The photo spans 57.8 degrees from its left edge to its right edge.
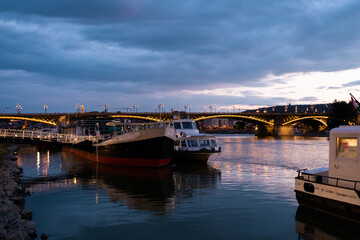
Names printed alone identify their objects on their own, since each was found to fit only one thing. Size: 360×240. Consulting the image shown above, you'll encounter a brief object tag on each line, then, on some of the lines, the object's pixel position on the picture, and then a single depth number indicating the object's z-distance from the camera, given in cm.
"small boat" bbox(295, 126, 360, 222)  1346
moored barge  2909
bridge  13288
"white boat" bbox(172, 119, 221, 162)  3588
